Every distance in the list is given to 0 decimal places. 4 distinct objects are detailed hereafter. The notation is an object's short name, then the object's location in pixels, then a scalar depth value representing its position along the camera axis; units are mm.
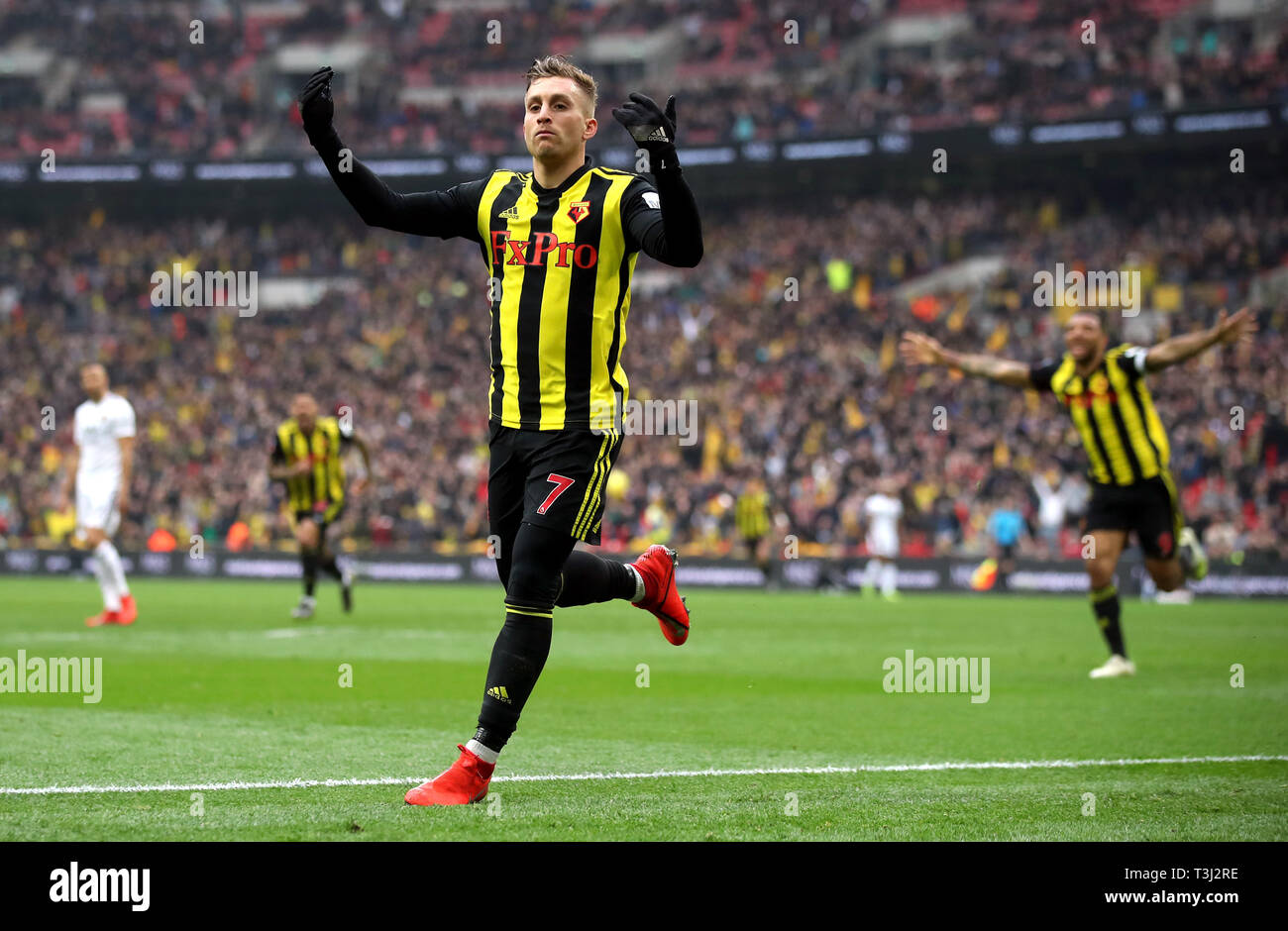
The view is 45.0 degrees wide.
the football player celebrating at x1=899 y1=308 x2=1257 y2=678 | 11414
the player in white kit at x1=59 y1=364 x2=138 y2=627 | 15023
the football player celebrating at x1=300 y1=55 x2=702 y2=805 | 5816
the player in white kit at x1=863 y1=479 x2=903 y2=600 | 25938
